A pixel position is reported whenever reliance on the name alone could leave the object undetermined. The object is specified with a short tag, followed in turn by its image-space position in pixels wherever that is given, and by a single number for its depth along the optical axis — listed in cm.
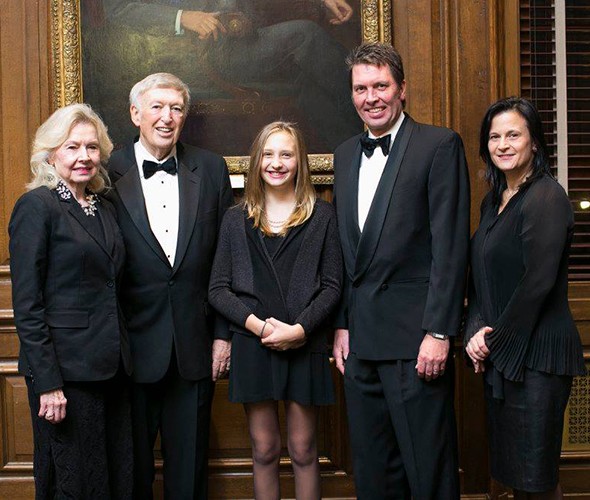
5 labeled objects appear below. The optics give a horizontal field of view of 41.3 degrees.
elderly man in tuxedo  309
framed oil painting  372
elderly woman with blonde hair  274
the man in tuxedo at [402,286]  287
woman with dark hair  268
